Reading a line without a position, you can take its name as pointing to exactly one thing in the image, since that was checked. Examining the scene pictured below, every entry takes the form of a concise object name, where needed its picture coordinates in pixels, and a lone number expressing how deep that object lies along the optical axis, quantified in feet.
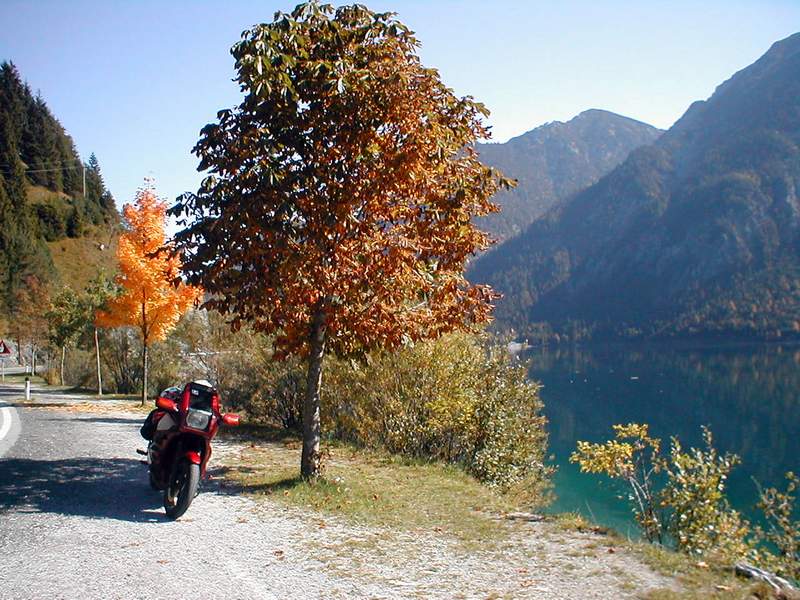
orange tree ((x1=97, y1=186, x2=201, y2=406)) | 68.23
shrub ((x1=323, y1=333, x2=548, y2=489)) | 47.55
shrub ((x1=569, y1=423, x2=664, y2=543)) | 29.60
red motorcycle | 24.04
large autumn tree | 27.81
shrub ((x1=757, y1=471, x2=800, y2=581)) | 25.02
